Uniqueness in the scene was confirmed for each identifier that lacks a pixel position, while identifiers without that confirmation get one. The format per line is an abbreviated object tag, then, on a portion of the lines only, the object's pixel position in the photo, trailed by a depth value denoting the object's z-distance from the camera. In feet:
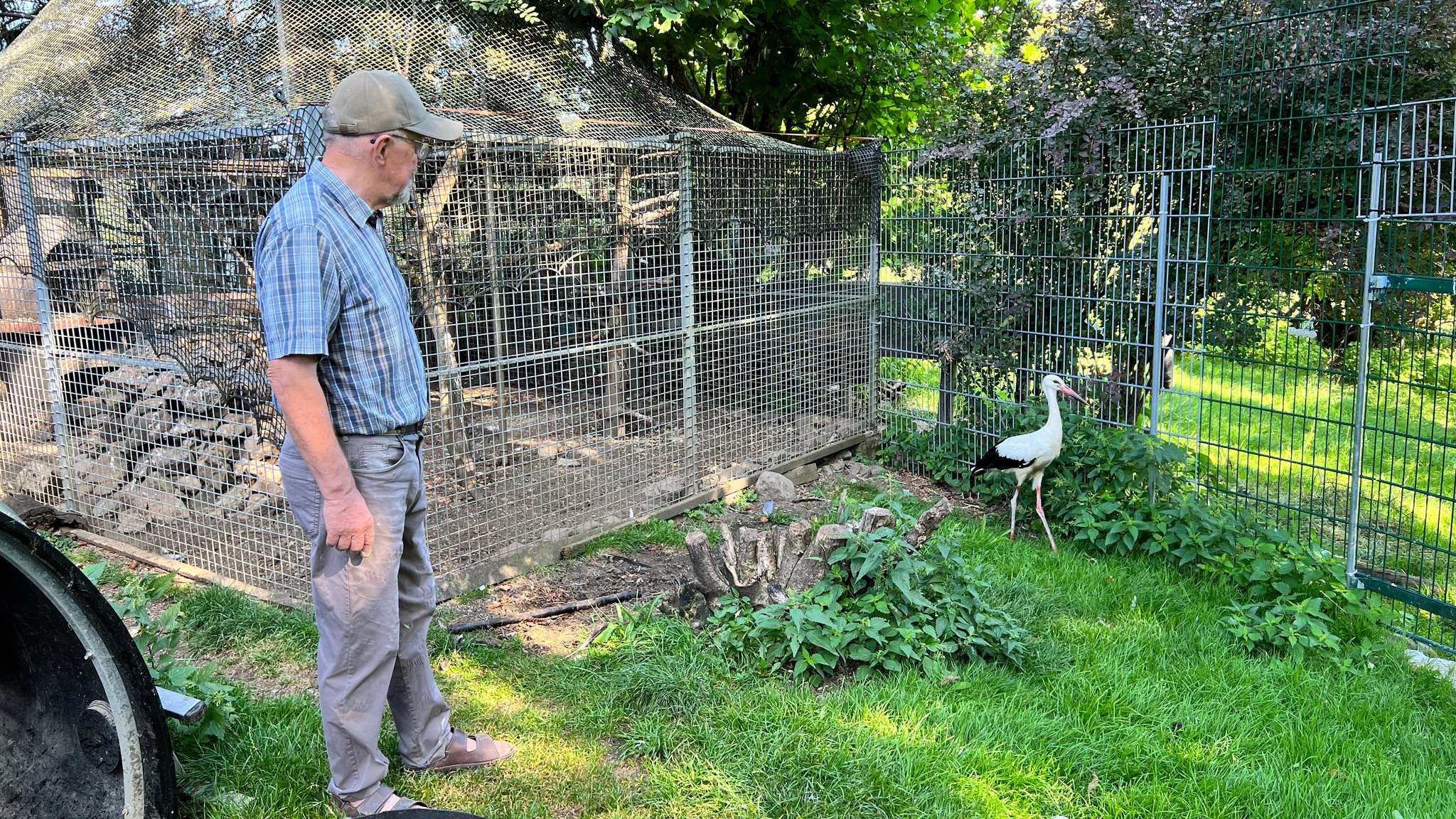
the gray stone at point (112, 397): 17.58
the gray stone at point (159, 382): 17.12
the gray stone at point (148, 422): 17.16
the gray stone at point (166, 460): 16.98
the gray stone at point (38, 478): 18.80
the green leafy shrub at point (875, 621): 12.55
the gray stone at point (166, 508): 17.03
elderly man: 8.14
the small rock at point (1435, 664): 13.28
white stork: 18.49
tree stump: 13.75
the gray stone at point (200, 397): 16.06
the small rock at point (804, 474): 22.73
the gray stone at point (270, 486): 15.46
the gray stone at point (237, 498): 16.05
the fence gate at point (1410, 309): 13.74
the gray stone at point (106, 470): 18.12
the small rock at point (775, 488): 20.56
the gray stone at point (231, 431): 16.56
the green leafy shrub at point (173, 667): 10.50
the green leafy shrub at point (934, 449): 22.43
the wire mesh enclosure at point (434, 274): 14.61
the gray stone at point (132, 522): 17.49
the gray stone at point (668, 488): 19.56
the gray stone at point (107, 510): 18.10
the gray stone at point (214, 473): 16.78
